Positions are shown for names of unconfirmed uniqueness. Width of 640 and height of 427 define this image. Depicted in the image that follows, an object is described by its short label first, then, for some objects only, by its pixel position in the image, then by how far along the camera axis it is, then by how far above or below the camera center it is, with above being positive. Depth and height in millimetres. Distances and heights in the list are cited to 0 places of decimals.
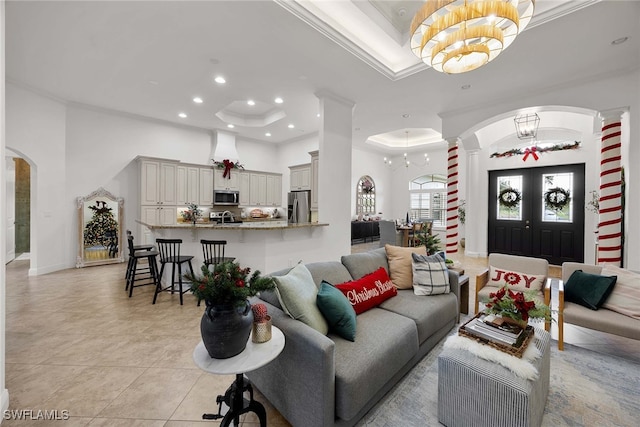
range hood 7258 +1833
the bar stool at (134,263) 3885 -840
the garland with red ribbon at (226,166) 7246 +1281
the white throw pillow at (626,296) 2320 -748
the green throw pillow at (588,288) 2465 -729
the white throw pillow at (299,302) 1688 -598
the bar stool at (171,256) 3603 -664
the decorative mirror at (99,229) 5519 -396
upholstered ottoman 1425 -1039
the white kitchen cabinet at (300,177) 6922 +950
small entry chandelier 5216 +1803
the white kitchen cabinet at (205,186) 6930 +686
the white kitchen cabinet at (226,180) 7250 +881
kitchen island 3947 -461
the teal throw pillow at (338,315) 1779 -707
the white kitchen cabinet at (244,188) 7715 +697
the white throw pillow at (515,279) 2877 -756
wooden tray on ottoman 1625 -841
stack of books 1699 -802
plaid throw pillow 2664 -659
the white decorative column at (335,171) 4637 +764
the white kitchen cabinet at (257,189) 7953 +705
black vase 1283 -587
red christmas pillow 2186 -692
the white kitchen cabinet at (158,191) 5973 +478
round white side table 1261 -747
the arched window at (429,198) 9539 +567
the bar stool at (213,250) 3670 -588
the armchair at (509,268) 2962 -651
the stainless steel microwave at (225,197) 7239 +393
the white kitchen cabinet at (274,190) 8406 +711
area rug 1683 -1310
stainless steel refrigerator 6762 +130
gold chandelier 1934 +1511
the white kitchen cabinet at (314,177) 5461 +738
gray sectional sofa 1398 -919
